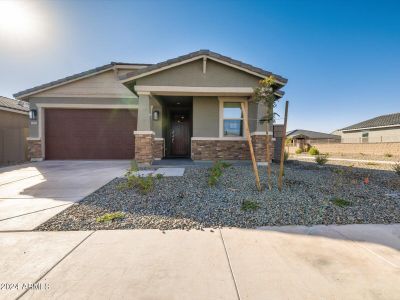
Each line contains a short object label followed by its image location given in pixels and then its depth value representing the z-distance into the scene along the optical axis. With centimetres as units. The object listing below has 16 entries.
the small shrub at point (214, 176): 465
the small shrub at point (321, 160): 857
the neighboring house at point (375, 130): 2230
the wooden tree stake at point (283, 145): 415
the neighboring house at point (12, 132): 1012
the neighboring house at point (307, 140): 2843
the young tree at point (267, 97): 408
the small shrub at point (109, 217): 299
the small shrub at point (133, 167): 537
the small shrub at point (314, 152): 1806
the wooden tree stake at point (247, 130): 413
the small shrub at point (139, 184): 423
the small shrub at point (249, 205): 335
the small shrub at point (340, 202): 356
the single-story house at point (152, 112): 712
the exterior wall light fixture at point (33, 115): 952
